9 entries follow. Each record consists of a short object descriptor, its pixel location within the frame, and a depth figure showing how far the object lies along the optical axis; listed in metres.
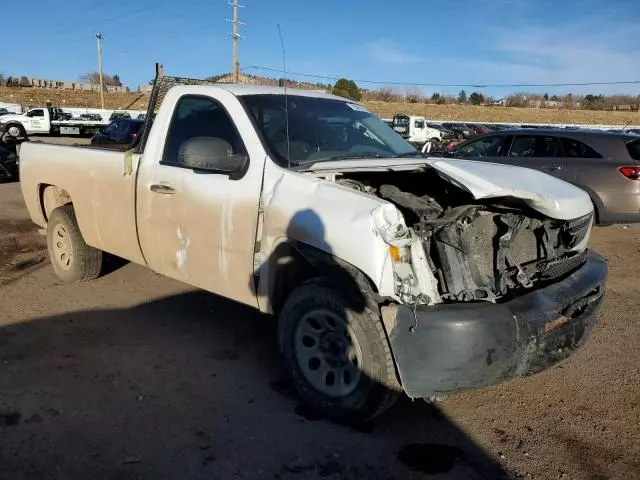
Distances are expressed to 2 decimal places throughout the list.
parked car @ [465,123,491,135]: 31.03
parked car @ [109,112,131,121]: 37.16
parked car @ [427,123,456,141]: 31.54
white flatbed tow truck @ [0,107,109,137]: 31.88
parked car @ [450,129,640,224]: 7.86
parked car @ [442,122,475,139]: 31.03
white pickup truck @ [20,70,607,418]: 2.91
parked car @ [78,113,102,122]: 35.62
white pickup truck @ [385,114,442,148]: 31.20
